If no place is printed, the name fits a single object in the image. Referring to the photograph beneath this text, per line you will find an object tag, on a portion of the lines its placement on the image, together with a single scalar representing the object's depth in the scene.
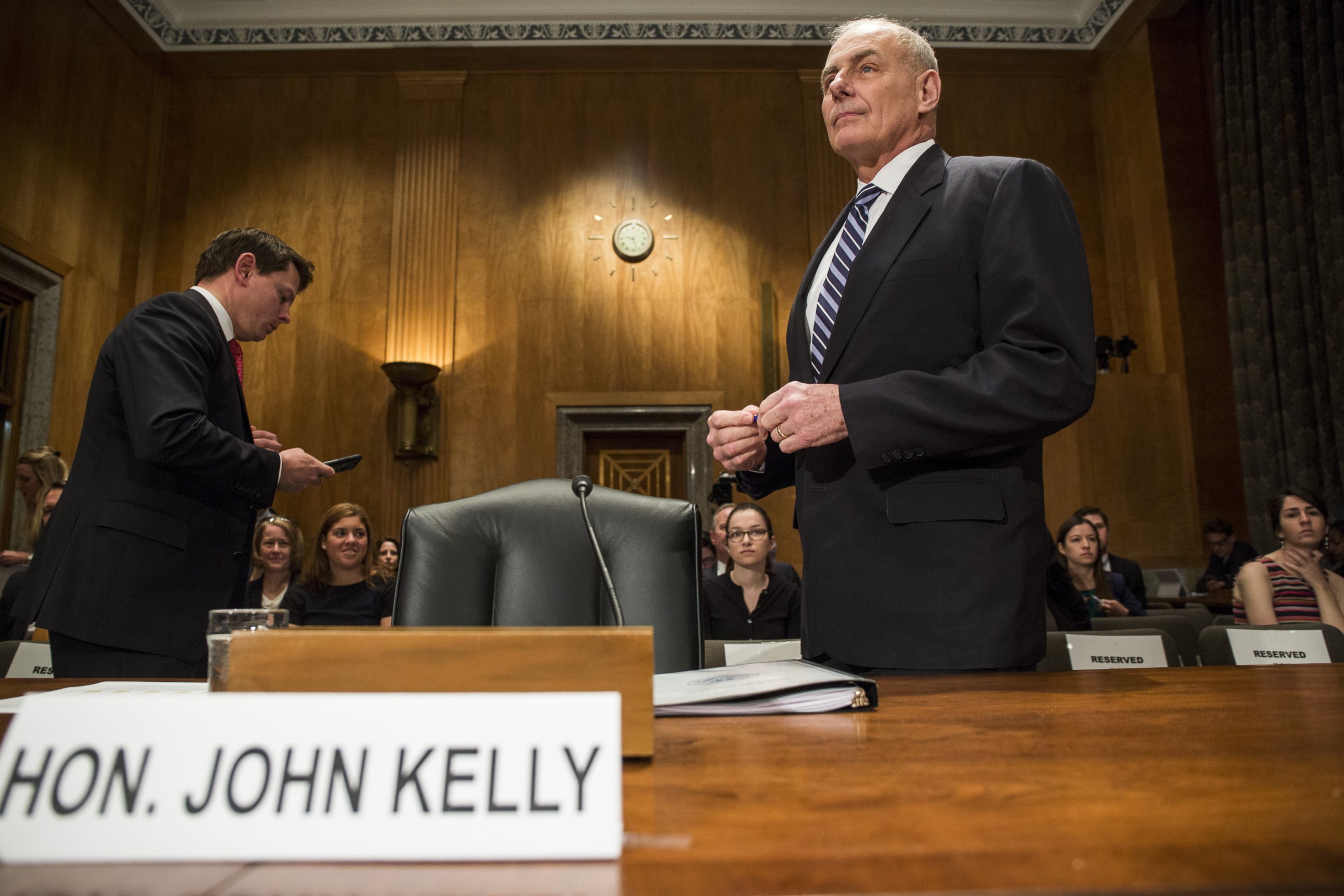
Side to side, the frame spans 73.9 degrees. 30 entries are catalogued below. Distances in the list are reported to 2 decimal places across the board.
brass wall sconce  6.84
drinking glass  0.72
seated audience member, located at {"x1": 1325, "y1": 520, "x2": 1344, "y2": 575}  5.15
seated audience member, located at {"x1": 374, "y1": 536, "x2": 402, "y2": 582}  5.00
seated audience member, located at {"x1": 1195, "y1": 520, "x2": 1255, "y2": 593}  6.11
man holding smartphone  1.77
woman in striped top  3.66
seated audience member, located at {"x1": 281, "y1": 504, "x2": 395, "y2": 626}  3.66
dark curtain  6.17
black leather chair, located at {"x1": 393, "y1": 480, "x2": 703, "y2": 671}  1.38
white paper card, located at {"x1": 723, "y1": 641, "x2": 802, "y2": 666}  2.52
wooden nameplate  0.52
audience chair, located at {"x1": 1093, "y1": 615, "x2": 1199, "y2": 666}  3.32
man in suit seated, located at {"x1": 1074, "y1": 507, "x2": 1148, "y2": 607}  4.86
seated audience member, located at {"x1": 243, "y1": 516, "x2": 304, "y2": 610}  3.97
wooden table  0.34
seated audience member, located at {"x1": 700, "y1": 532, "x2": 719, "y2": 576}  5.60
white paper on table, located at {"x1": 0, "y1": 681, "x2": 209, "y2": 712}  0.86
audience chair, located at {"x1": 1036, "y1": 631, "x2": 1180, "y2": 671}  2.63
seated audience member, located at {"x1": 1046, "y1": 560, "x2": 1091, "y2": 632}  3.58
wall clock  7.34
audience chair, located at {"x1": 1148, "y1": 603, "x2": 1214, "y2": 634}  4.04
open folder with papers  0.73
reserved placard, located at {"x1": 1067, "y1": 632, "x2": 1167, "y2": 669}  2.60
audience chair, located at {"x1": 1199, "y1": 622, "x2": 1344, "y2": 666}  2.52
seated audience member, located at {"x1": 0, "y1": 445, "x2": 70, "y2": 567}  4.26
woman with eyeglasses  3.76
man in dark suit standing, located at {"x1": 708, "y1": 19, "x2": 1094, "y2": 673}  1.12
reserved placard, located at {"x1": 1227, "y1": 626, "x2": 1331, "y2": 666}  2.51
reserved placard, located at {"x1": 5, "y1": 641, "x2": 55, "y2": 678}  2.44
